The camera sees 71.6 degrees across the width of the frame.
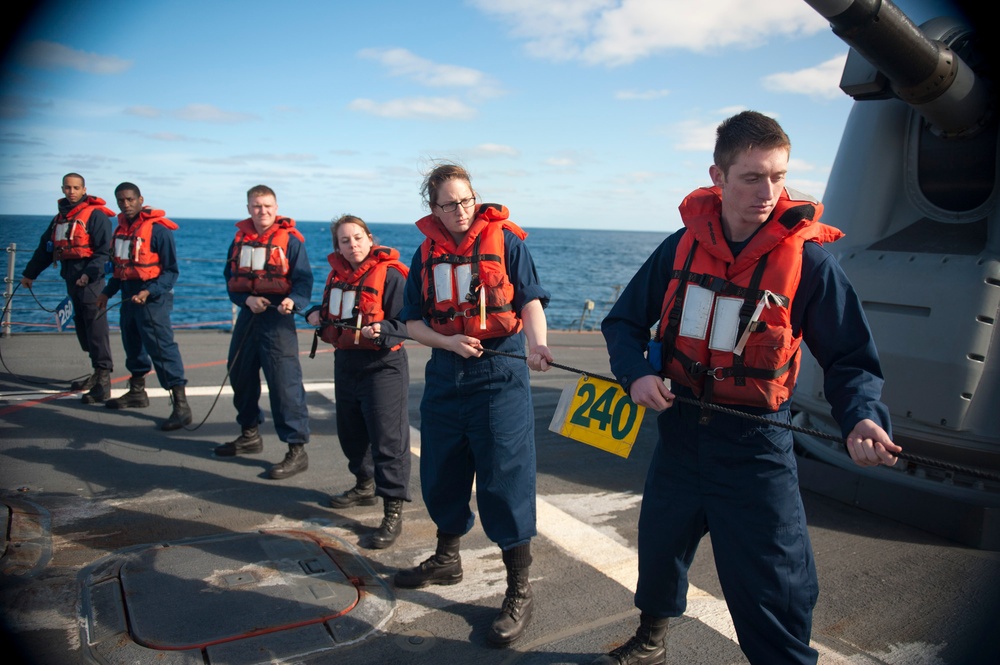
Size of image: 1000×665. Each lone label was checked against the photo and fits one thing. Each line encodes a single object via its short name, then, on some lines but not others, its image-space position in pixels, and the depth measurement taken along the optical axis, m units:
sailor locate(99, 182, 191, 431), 6.58
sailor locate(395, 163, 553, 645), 3.38
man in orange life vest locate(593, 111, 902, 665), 2.41
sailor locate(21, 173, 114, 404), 7.38
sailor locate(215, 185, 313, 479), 5.45
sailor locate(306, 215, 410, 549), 4.39
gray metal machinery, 4.37
